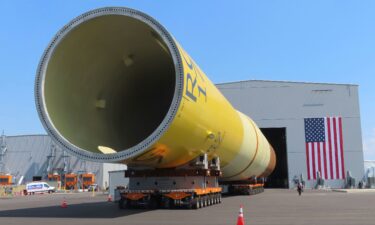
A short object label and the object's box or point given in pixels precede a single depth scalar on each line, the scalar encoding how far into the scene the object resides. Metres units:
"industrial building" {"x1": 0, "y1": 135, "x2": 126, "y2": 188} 61.88
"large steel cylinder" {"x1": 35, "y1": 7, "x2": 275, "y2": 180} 12.40
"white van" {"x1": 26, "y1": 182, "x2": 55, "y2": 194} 50.30
